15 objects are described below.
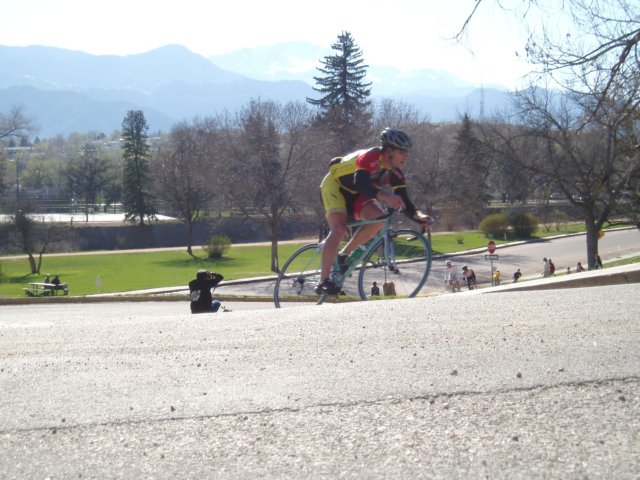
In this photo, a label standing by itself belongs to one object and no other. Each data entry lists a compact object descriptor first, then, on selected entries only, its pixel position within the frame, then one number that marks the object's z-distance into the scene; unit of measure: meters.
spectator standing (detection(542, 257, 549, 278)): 33.13
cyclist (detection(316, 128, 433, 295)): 7.41
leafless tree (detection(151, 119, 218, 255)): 61.28
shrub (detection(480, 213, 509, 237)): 64.94
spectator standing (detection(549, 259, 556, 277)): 32.95
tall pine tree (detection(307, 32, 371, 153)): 60.28
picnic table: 32.53
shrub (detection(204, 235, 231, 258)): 52.88
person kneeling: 11.89
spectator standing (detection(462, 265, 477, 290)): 27.98
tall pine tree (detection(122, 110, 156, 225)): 74.25
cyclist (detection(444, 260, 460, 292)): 26.02
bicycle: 8.12
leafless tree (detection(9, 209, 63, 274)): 48.16
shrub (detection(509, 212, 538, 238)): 64.62
